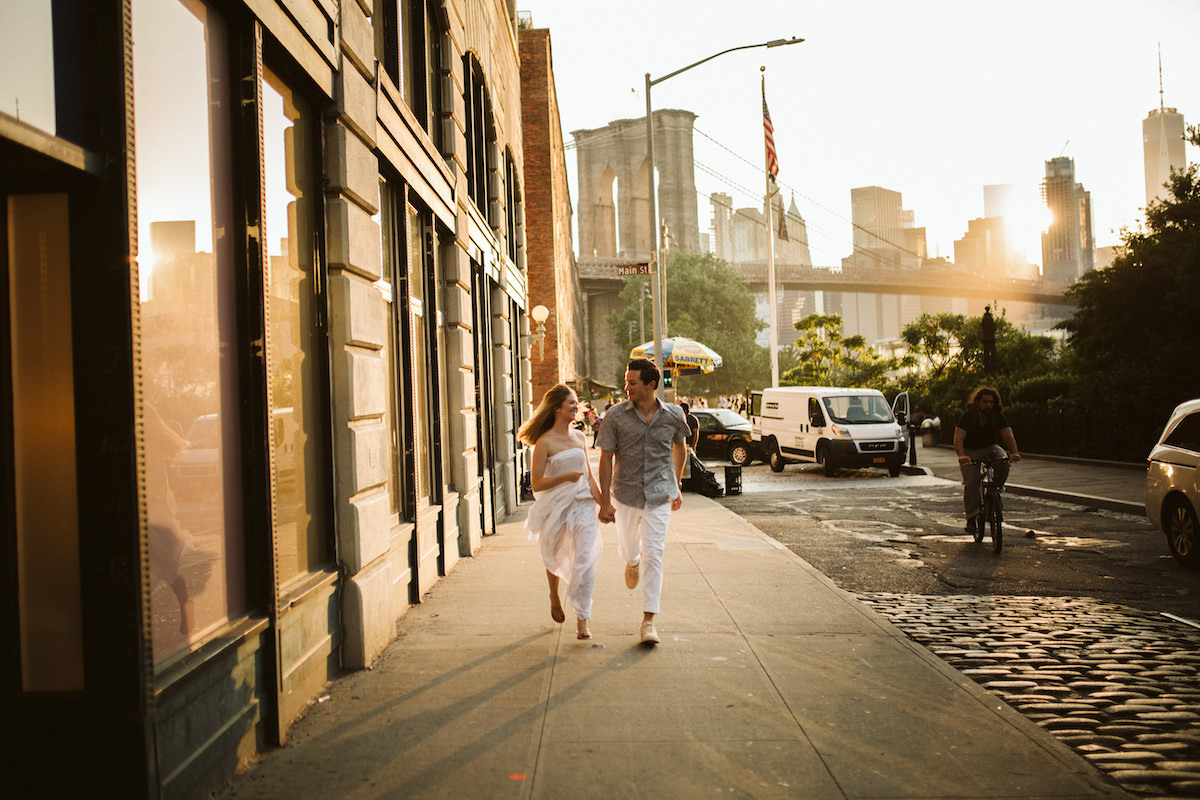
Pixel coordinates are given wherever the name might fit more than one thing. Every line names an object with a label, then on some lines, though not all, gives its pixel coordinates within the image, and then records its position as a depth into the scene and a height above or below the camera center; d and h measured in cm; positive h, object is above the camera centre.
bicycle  941 -117
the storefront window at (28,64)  262 +102
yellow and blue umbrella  2403 +119
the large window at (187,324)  327 +35
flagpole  3164 +446
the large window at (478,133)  1143 +365
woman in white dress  582 -67
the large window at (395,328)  677 +60
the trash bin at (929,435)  2761 -129
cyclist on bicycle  984 -51
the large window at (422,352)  779 +48
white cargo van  1947 -76
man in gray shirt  579 -42
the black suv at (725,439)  2475 -108
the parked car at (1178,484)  801 -88
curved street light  1858 +354
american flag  3122 +854
